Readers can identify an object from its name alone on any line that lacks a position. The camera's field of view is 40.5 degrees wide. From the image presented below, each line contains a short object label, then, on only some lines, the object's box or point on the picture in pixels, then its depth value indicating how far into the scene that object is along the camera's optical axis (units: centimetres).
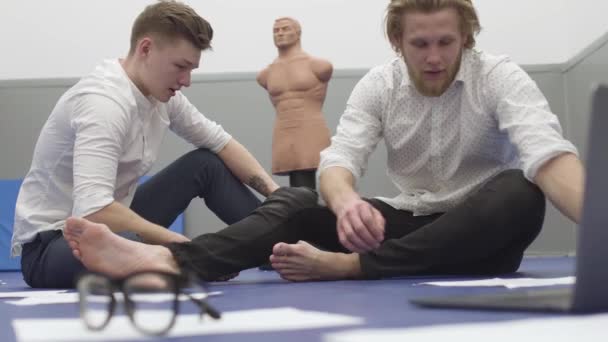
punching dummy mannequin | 281
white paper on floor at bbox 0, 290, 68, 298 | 138
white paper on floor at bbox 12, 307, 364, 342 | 65
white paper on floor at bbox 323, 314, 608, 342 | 56
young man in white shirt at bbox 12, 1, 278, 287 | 156
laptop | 64
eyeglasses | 60
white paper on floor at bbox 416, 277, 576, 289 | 120
